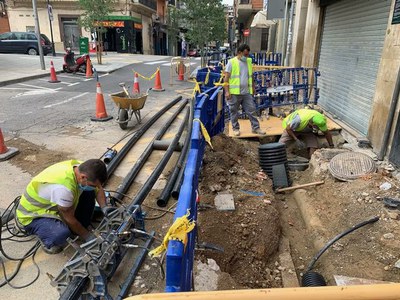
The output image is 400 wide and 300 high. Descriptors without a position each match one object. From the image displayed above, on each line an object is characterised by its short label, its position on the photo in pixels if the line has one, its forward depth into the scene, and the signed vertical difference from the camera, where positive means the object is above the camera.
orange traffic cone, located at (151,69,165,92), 12.30 -1.62
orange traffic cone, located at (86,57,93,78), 15.05 -1.23
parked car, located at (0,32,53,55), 23.78 -0.16
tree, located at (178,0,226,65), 18.73 +1.44
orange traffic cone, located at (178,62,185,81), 15.48 -1.31
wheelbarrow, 6.74 -1.29
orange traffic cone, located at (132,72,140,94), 9.22 -1.20
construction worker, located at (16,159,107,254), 2.88 -1.42
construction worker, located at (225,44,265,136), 6.68 -0.75
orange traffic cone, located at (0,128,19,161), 5.23 -1.76
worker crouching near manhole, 6.18 -1.60
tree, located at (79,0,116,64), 19.34 +1.64
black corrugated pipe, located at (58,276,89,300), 2.36 -1.76
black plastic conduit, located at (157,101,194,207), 3.93 -1.74
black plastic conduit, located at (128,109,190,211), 3.67 -1.69
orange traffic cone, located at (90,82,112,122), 7.58 -1.57
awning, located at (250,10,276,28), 18.42 +1.27
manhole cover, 5.07 -1.87
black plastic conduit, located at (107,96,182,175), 4.83 -1.72
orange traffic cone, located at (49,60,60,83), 13.27 -1.42
